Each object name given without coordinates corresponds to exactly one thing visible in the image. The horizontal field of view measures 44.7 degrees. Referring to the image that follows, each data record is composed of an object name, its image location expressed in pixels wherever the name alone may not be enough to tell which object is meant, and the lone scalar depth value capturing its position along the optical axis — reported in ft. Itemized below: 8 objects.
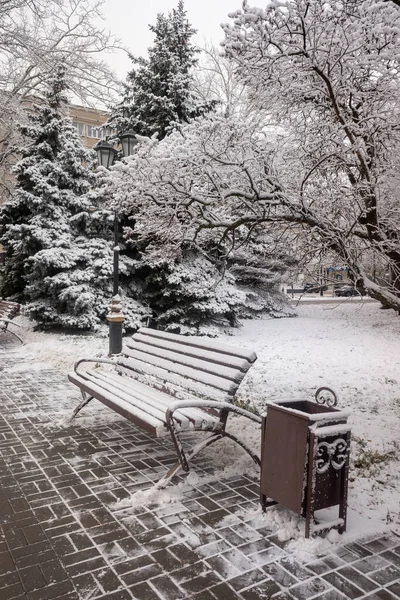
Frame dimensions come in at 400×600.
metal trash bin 10.68
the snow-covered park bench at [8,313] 40.03
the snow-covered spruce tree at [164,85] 47.37
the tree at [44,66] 48.78
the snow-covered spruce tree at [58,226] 45.03
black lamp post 31.68
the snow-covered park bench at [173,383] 13.53
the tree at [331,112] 14.69
